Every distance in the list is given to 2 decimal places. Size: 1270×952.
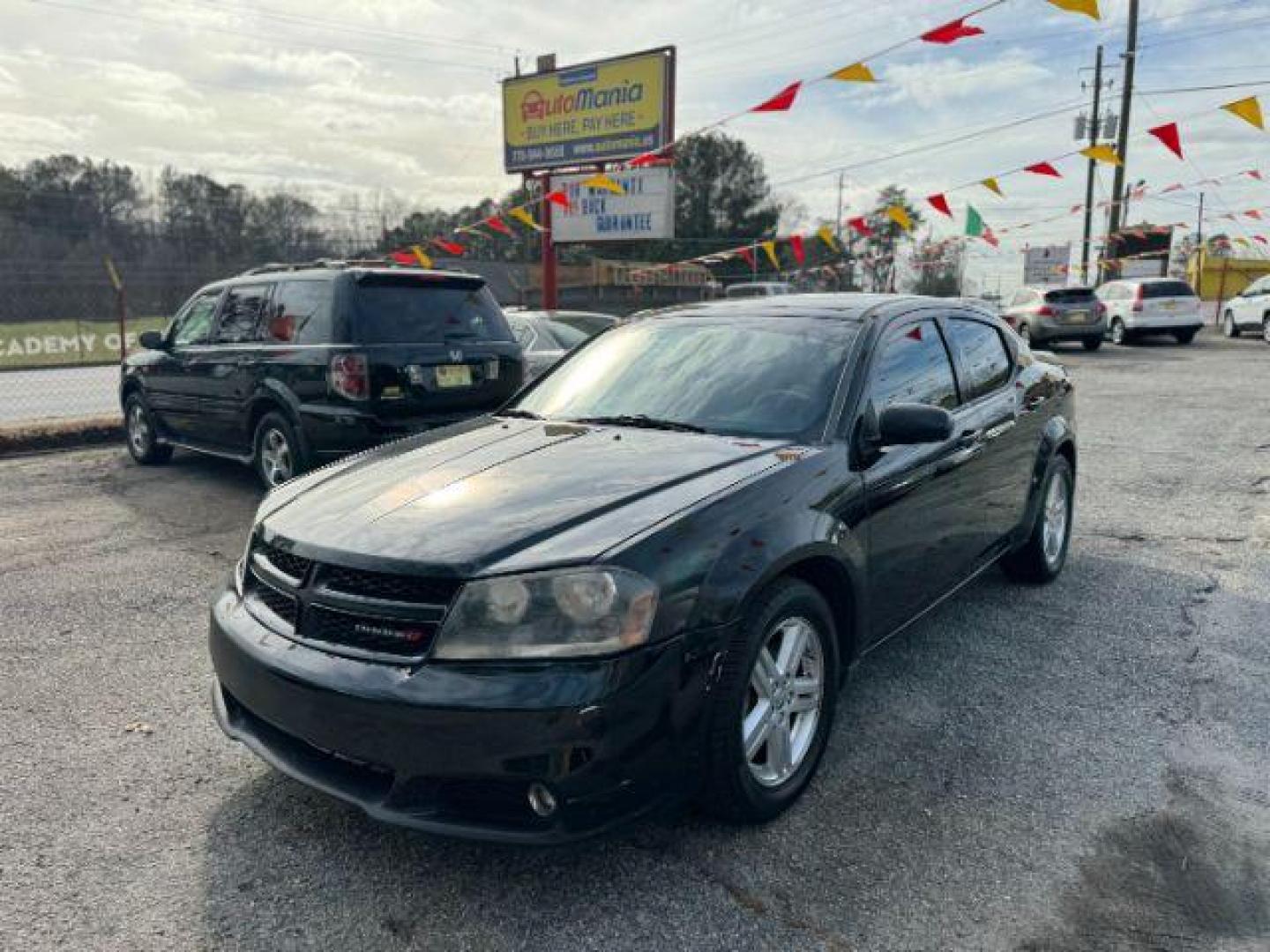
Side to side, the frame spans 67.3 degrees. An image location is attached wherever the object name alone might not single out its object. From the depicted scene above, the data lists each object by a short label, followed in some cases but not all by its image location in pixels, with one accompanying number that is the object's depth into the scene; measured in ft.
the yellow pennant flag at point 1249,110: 32.65
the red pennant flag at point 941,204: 50.65
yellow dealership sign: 57.52
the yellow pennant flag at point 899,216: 49.67
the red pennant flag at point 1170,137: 37.22
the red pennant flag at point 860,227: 51.08
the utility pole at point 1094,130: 105.14
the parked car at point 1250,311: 74.84
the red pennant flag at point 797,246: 50.85
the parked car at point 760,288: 87.63
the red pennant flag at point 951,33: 27.43
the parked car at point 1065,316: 69.31
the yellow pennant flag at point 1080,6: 23.86
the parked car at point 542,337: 31.42
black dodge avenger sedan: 7.68
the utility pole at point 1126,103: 89.81
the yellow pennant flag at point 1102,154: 39.96
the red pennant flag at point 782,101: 32.89
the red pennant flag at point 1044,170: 45.24
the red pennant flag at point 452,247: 48.60
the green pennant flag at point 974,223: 65.92
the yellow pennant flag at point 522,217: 50.90
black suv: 21.40
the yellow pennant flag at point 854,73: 30.58
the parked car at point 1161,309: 72.95
